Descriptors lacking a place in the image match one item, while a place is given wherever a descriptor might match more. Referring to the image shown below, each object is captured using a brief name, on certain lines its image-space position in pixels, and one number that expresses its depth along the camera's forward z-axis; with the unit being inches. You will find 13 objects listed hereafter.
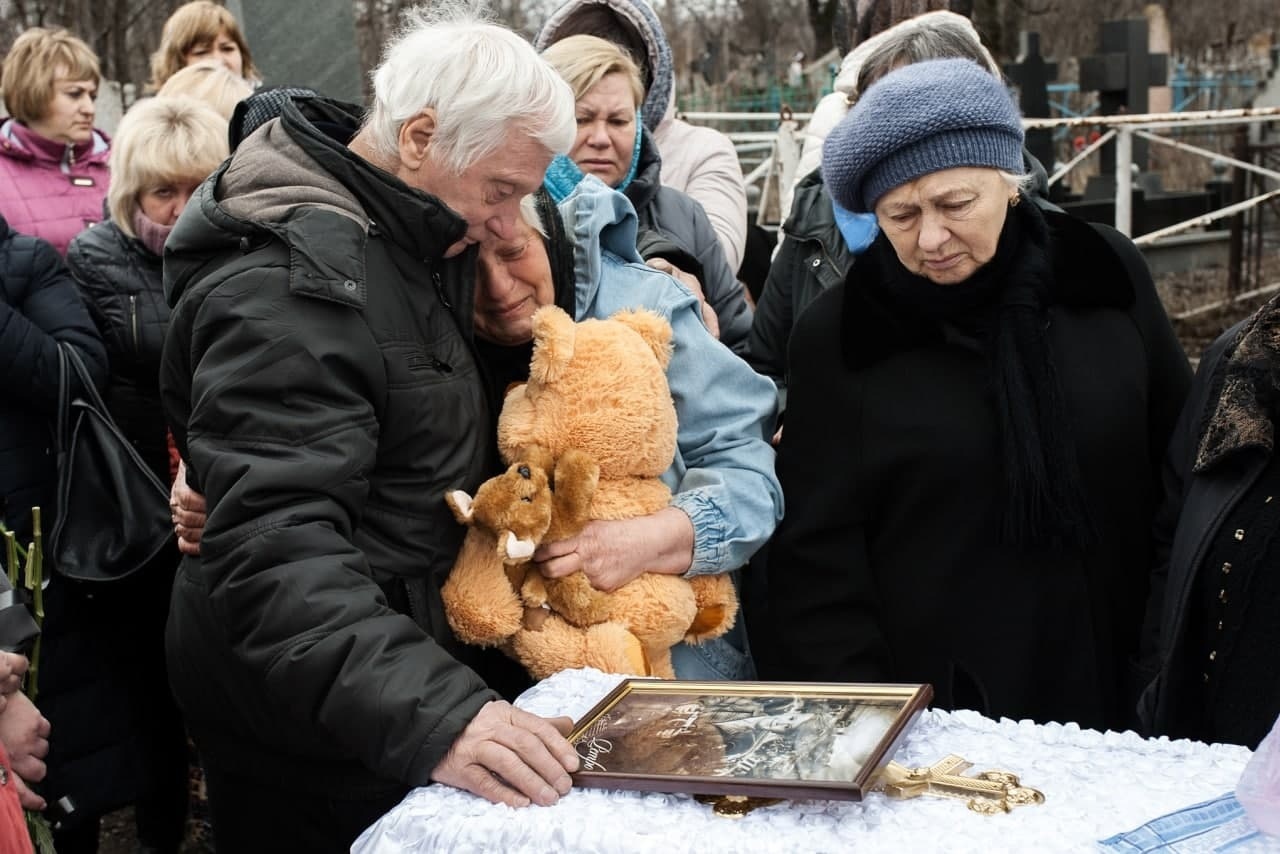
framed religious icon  65.2
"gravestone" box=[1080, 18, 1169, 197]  534.3
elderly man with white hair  71.8
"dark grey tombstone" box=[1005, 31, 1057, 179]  496.1
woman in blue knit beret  95.7
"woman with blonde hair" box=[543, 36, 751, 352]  136.5
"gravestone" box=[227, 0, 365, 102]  203.3
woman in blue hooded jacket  89.6
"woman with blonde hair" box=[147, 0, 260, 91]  206.4
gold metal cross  65.3
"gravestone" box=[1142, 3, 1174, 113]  1189.1
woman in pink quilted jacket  177.2
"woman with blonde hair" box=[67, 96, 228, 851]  146.0
